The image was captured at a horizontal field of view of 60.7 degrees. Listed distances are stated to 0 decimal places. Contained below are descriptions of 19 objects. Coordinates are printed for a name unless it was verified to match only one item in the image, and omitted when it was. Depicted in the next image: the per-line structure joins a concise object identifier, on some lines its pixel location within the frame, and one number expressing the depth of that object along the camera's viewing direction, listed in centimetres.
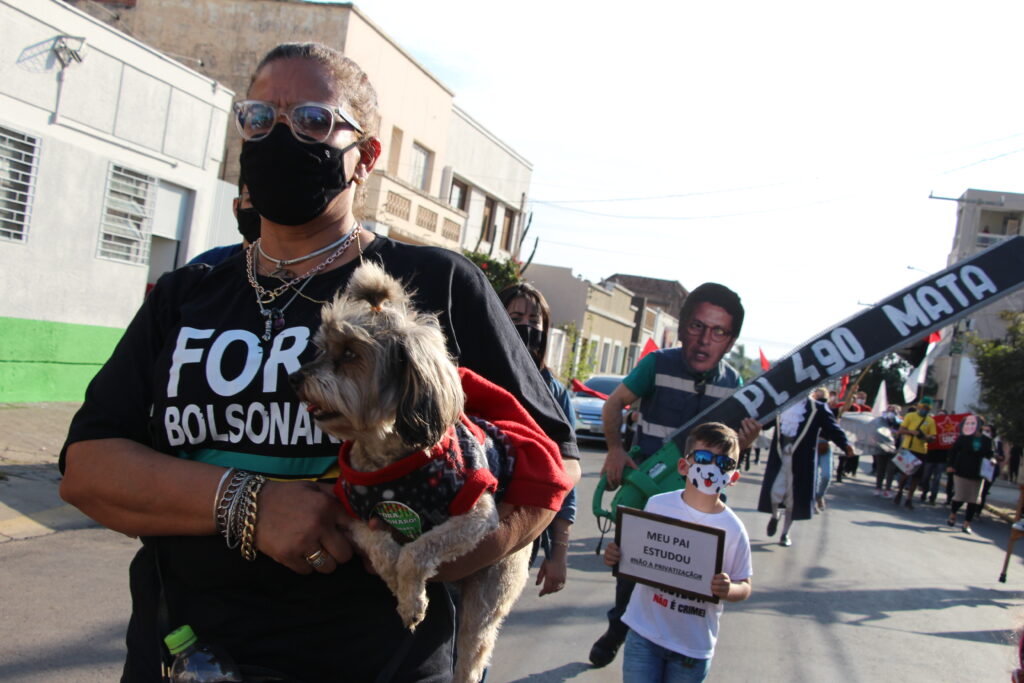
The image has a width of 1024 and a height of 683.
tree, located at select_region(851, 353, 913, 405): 5579
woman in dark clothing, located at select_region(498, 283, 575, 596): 450
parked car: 1975
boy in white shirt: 398
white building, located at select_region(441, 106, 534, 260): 2767
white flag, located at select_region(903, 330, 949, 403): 2365
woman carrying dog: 166
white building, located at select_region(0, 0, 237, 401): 1137
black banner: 525
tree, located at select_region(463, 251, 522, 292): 2344
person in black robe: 1035
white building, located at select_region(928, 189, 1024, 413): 4266
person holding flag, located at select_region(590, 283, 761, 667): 550
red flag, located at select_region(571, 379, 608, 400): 1919
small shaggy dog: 165
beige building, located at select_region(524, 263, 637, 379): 3866
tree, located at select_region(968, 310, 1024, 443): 2023
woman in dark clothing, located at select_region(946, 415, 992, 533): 1552
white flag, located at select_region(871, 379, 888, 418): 2575
